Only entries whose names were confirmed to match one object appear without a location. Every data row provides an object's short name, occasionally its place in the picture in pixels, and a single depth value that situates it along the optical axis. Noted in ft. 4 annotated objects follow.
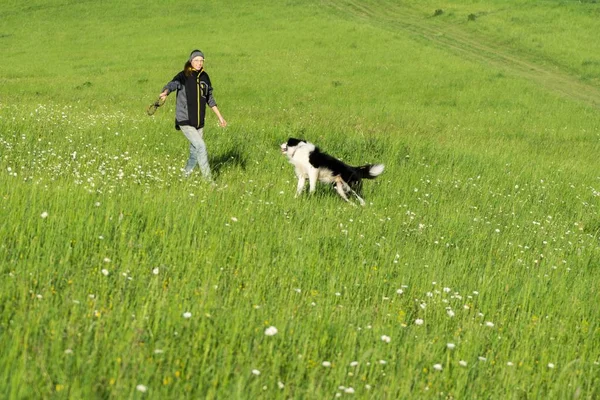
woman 70.18
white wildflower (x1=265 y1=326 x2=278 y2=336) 27.69
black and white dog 67.10
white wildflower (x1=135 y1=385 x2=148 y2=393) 22.30
